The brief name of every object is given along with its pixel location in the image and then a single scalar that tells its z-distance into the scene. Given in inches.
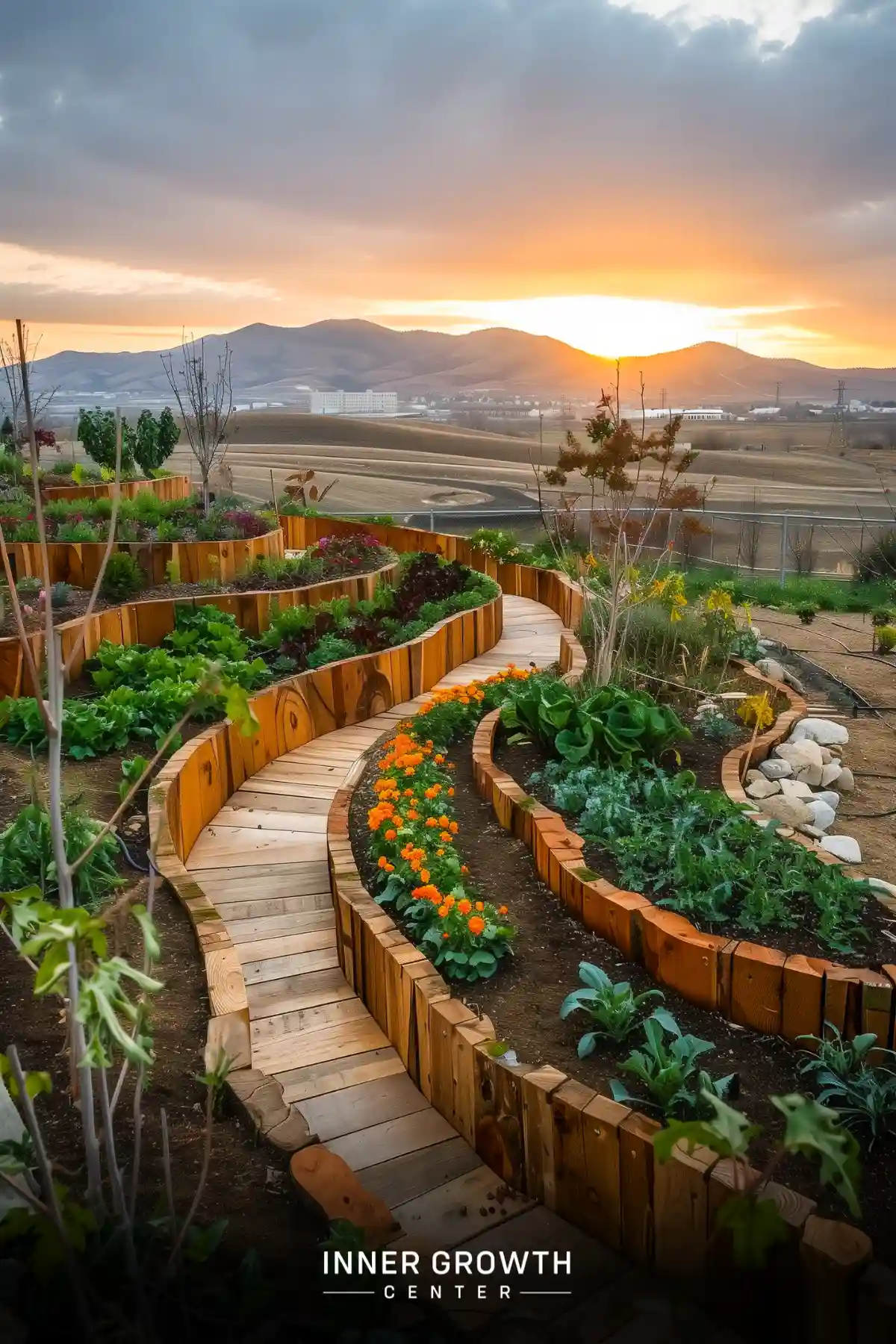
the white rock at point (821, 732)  201.2
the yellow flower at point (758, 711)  183.5
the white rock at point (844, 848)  145.1
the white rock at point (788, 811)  157.2
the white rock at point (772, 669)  251.1
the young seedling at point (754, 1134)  34.7
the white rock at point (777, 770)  178.1
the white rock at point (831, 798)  172.7
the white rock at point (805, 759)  181.6
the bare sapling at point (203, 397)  422.9
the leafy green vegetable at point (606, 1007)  91.9
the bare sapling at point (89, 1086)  39.8
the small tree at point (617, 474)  187.5
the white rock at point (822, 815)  162.4
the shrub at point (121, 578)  267.6
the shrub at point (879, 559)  409.1
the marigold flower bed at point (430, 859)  106.1
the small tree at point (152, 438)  519.5
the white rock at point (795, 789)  167.8
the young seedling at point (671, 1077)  81.5
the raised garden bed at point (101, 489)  423.2
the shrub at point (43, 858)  112.3
